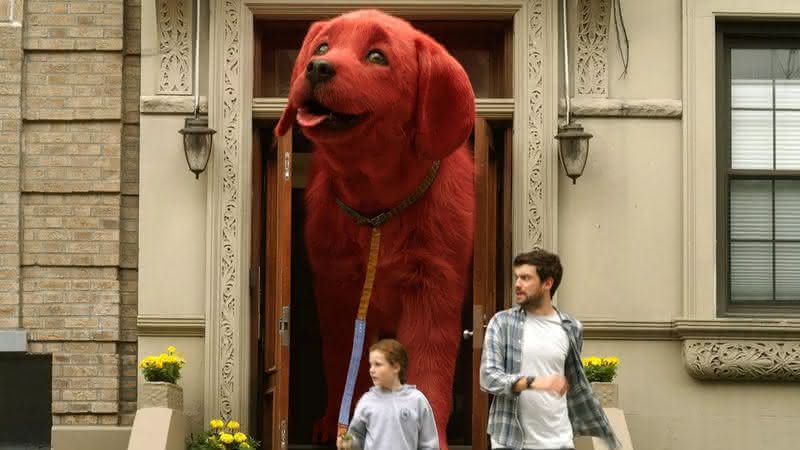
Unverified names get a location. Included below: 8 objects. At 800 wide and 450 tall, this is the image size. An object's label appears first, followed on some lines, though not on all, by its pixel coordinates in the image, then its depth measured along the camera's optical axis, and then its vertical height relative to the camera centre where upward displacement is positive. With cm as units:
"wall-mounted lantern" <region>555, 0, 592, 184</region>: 1012 +64
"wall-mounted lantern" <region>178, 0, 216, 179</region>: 1010 +65
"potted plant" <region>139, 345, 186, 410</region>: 969 -75
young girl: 766 -73
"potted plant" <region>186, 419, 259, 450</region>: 973 -108
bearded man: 744 -47
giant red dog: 875 +44
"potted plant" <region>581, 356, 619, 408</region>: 973 -72
